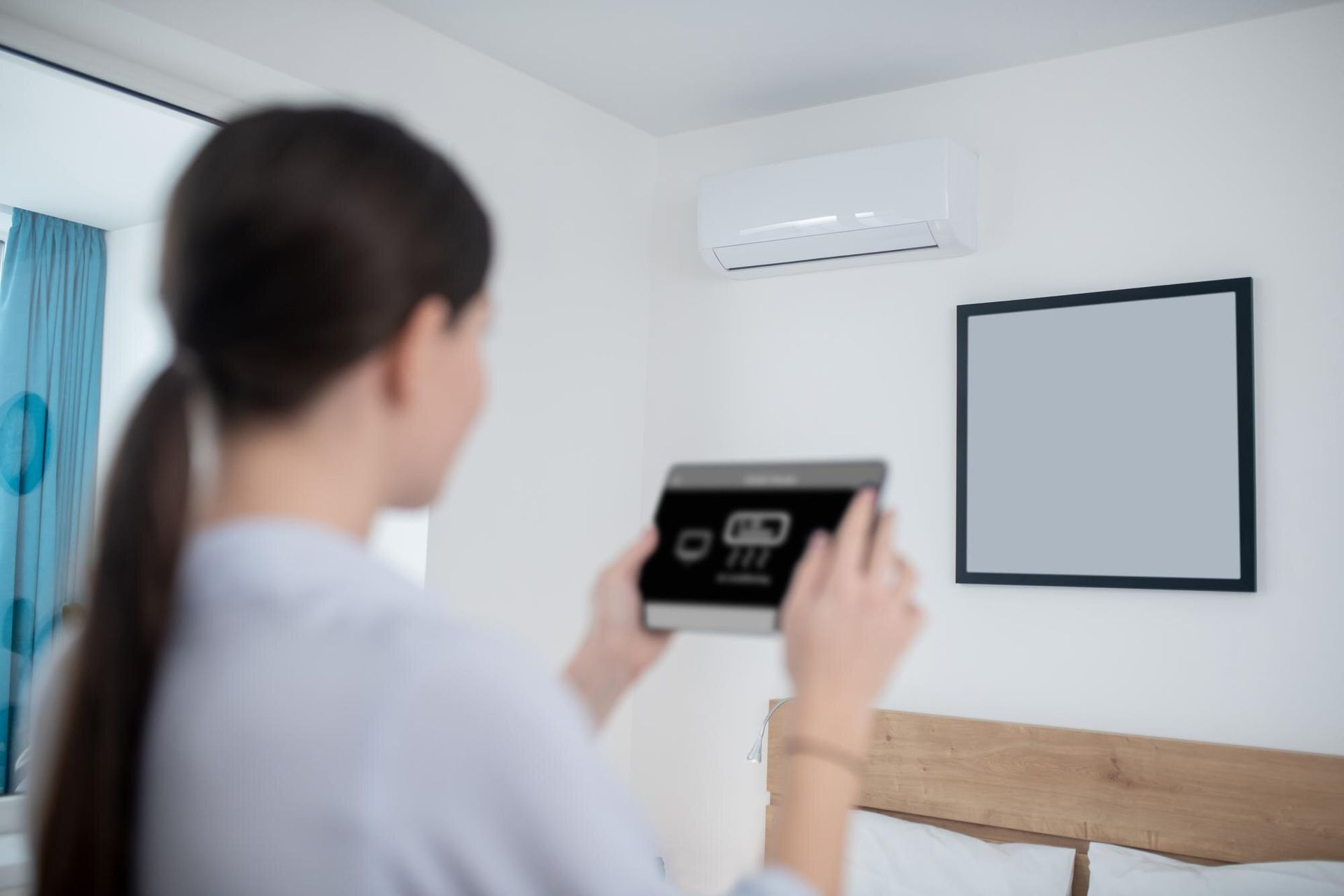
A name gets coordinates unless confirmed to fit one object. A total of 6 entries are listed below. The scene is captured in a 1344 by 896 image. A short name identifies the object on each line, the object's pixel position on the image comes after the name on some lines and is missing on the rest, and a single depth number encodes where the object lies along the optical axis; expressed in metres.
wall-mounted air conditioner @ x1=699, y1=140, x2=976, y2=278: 2.81
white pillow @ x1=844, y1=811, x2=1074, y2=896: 2.53
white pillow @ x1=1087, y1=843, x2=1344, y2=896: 2.22
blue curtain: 2.39
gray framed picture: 2.57
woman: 0.54
